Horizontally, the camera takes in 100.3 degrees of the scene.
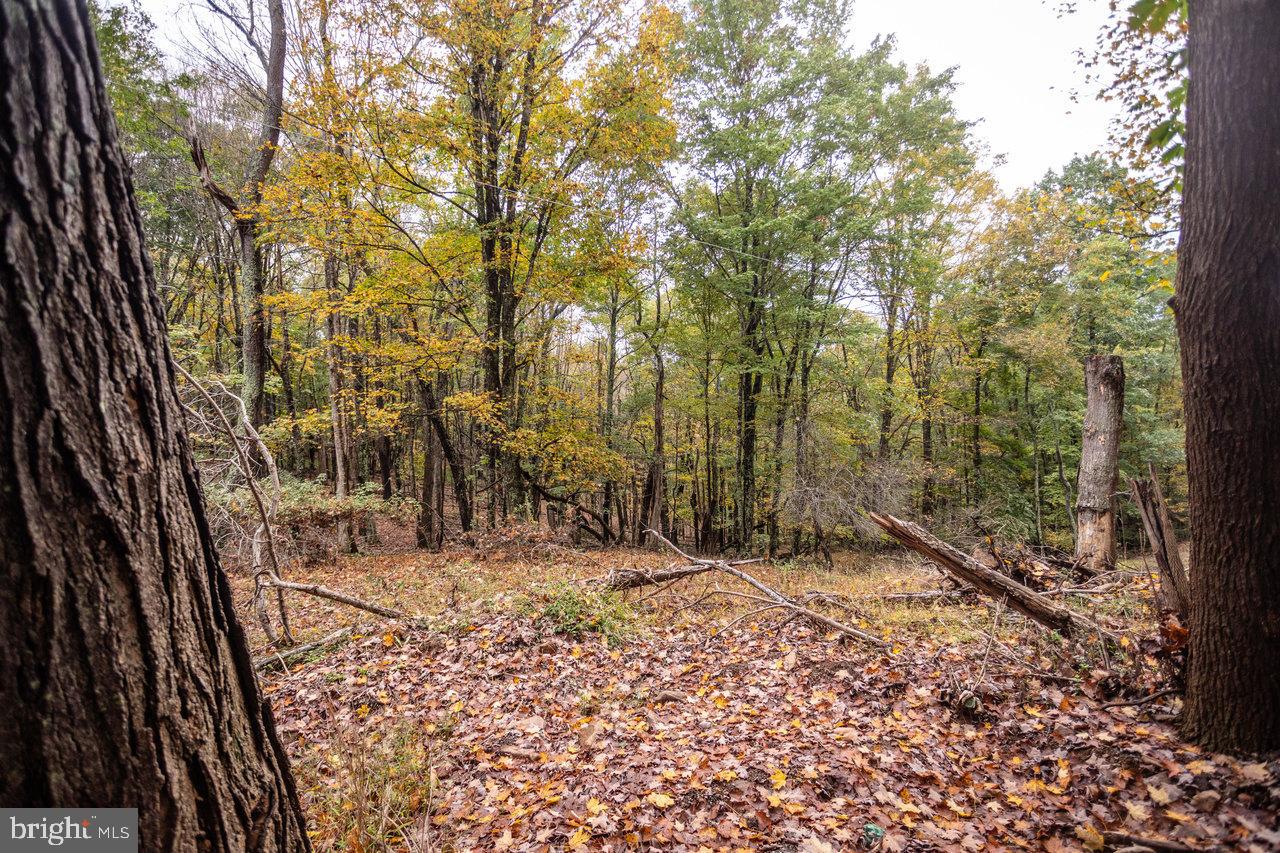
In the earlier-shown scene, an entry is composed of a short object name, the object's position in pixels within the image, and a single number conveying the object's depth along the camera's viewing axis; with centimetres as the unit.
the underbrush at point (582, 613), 625
